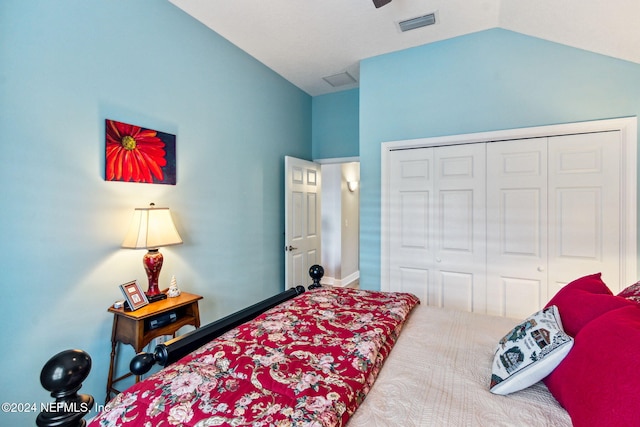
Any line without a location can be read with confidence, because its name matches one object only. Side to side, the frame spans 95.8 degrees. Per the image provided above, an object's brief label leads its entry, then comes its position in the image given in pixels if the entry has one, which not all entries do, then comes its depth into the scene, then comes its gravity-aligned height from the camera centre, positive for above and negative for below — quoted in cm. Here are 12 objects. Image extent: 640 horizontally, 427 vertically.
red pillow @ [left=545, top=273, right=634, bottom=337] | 99 -36
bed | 77 -56
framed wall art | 185 +39
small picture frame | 177 -53
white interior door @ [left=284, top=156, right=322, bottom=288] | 346 -14
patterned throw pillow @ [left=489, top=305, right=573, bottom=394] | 92 -50
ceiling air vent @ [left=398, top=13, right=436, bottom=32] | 240 +158
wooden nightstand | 171 -72
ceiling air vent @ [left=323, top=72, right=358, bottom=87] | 343 +158
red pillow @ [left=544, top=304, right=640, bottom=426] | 66 -43
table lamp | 185 -18
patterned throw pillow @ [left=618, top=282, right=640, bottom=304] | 114 -36
